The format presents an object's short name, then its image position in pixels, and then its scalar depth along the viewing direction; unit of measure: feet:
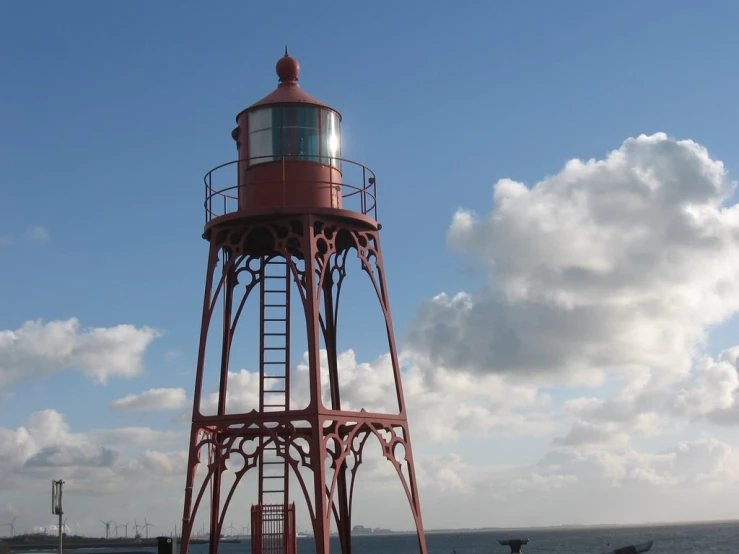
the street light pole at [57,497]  87.92
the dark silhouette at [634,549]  96.27
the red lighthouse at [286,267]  89.45
